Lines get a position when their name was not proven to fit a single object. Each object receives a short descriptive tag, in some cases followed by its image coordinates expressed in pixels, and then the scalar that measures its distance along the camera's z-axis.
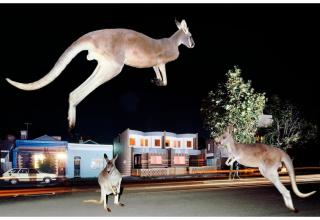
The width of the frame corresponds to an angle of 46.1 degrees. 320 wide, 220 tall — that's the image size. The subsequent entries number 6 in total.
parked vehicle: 34.09
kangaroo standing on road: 9.27
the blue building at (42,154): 41.50
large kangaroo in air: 4.24
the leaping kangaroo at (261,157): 5.18
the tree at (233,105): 32.53
